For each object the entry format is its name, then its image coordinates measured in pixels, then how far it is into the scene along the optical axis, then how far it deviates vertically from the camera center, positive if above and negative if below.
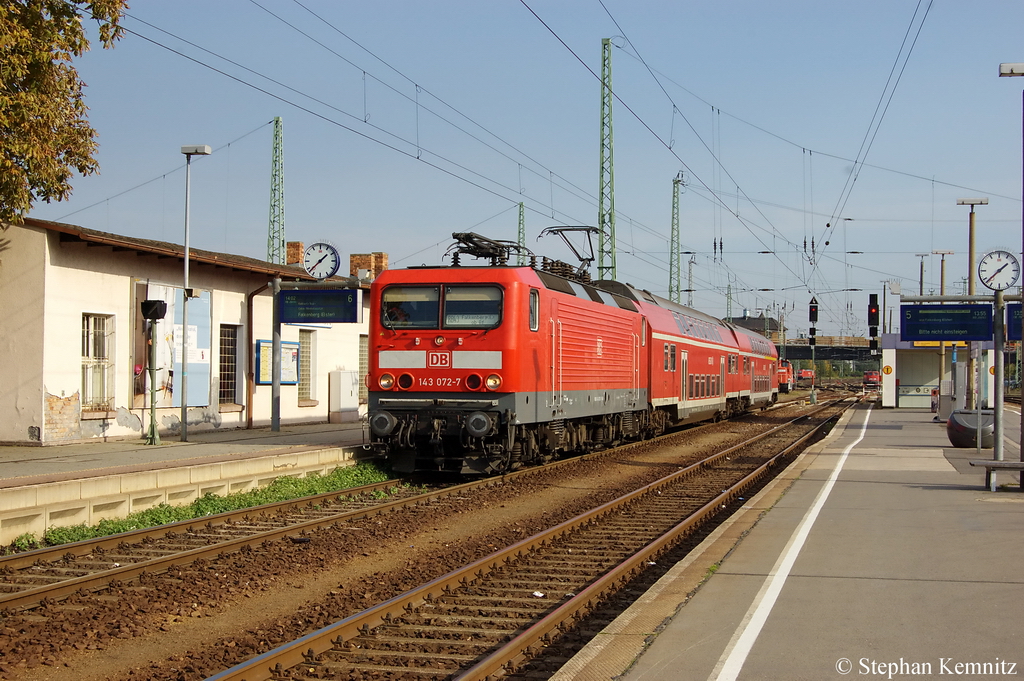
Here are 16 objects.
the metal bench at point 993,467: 13.08 -1.46
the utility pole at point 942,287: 37.94 +3.04
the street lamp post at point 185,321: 18.36 +0.70
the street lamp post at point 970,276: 25.17 +2.44
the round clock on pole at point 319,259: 21.41 +2.22
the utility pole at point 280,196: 42.08 +7.27
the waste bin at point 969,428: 20.34 -1.45
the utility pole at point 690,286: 44.82 +3.47
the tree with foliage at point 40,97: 12.41 +3.52
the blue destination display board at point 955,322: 18.88 +0.77
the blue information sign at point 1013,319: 20.02 +0.89
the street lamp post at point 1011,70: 13.48 +4.12
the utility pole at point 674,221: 37.88 +5.70
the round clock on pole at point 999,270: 16.47 +1.62
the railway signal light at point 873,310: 28.56 +1.53
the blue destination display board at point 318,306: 20.81 +1.13
